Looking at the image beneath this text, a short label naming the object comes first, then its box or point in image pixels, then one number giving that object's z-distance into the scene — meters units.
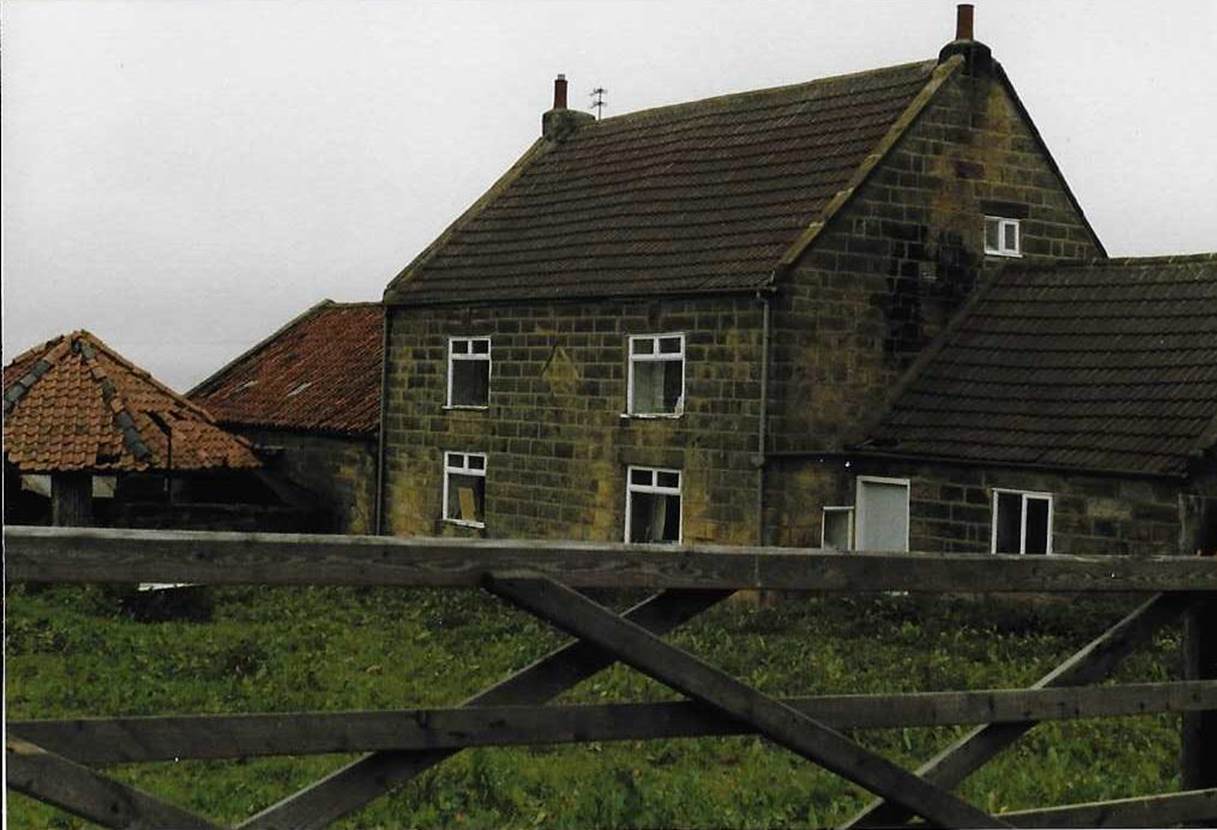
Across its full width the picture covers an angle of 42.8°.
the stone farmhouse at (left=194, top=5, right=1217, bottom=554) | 19.98
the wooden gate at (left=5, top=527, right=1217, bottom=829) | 4.51
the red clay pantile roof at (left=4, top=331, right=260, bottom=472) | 23.52
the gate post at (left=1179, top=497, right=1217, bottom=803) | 6.56
